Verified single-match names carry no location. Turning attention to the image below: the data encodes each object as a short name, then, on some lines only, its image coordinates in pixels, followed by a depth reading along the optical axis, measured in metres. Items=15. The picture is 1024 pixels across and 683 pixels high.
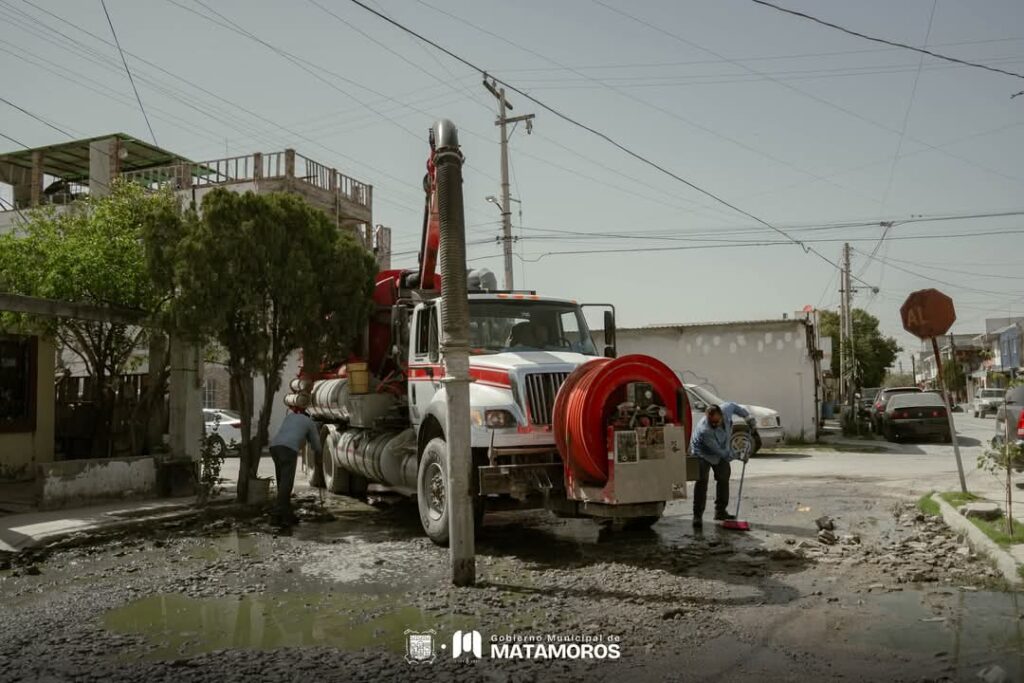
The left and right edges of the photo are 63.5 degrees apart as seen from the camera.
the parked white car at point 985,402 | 43.62
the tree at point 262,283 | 11.11
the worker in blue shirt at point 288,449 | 10.49
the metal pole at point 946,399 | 10.59
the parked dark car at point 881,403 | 26.25
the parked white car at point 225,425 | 21.97
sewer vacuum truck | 7.68
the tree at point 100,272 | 12.58
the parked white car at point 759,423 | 18.94
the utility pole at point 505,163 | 23.83
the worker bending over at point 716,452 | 10.12
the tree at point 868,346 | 60.78
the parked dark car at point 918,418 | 23.47
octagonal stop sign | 10.54
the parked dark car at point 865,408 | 29.81
